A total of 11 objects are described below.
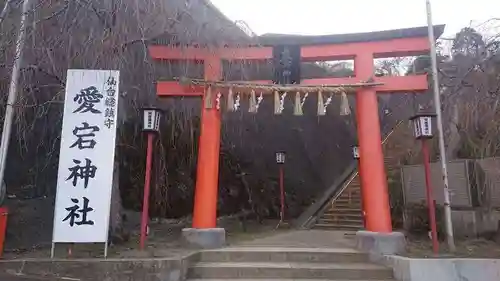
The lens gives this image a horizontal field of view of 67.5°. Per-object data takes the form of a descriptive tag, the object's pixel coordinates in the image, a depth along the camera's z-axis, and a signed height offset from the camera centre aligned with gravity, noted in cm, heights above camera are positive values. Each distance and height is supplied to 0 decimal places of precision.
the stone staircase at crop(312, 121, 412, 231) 1392 -14
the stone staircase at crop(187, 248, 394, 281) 674 -125
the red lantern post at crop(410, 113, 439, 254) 730 +123
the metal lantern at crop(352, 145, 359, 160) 1381 +170
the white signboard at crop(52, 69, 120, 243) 622 +68
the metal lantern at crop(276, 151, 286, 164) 1470 +158
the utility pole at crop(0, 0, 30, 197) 609 +180
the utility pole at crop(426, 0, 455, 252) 765 +155
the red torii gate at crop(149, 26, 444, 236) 803 +250
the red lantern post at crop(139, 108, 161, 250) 709 +131
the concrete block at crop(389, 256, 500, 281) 631 -120
